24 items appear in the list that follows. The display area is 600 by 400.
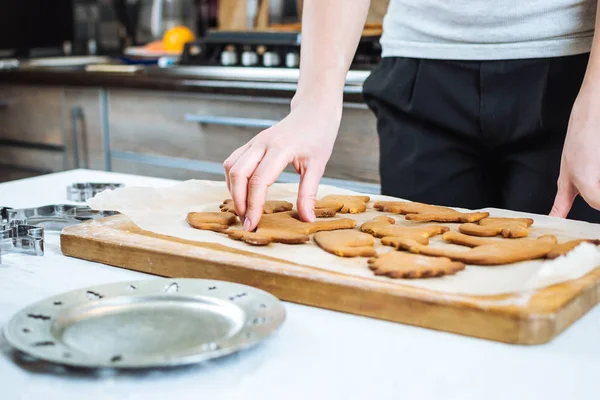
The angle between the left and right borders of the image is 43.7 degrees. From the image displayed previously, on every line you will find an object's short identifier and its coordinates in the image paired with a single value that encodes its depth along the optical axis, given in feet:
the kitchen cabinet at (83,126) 8.50
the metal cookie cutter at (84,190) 3.82
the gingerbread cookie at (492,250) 2.44
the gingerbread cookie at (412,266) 2.29
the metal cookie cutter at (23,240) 2.86
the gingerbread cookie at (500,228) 2.79
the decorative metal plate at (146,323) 1.76
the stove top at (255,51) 7.20
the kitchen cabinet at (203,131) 6.64
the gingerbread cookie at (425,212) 3.07
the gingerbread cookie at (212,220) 2.95
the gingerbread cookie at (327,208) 3.21
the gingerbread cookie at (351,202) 3.30
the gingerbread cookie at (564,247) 2.48
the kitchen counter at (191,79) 6.88
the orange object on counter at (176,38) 9.55
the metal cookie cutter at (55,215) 3.25
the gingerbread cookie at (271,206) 3.26
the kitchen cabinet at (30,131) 8.98
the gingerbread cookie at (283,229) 2.75
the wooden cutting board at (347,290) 2.04
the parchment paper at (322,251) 2.26
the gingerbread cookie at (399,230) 2.73
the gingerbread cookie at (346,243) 2.54
